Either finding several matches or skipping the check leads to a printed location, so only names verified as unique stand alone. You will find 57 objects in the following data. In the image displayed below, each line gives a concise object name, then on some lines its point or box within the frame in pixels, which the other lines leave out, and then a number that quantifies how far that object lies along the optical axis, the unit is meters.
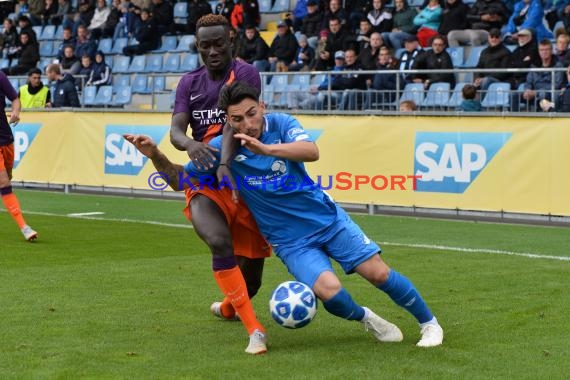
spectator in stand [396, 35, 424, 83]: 17.90
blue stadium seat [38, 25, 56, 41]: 30.52
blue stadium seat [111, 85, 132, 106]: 22.34
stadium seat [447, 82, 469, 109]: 15.99
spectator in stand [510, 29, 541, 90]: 16.66
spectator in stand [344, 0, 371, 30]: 21.55
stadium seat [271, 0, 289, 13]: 25.50
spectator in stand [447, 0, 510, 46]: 19.27
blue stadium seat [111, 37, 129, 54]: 27.38
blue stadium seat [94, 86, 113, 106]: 21.95
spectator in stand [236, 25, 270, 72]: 21.89
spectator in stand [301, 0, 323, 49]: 22.27
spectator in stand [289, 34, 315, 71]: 20.73
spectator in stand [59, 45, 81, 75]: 25.38
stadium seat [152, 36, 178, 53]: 26.12
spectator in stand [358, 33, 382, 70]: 18.91
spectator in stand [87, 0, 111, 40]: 28.27
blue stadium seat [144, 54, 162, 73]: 25.21
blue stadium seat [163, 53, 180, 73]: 24.64
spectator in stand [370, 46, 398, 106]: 16.55
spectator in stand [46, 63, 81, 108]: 21.02
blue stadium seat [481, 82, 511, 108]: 15.19
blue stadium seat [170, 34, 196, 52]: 25.25
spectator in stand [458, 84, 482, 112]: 15.14
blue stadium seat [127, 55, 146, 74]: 25.64
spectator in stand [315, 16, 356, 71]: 20.05
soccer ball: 6.57
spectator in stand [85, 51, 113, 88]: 22.96
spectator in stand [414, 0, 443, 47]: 19.88
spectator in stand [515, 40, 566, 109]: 14.87
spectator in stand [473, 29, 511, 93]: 16.98
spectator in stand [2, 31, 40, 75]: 27.64
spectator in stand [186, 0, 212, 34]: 25.38
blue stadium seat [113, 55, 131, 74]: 26.09
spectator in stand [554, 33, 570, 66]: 16.20
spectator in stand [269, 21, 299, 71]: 21.42
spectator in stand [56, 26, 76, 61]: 27.03
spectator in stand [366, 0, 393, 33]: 20.80
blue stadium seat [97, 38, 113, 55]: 27.70
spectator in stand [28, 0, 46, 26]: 31.66
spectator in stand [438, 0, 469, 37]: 19.48
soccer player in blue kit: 6.66
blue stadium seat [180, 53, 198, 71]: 23.97
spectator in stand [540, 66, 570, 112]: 14.27
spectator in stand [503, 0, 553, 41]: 18.52
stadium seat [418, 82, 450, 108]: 15.95
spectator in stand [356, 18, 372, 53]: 19.91
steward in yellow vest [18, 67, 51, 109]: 20.00
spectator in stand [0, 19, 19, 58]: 29.31
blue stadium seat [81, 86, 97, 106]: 21.62
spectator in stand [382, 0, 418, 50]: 20.27
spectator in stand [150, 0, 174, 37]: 26.42
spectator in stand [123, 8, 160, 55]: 26.14
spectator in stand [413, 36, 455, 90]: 17.56
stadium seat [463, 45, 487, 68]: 18.62
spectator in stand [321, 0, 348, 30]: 21.36
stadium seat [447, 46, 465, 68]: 18.86
